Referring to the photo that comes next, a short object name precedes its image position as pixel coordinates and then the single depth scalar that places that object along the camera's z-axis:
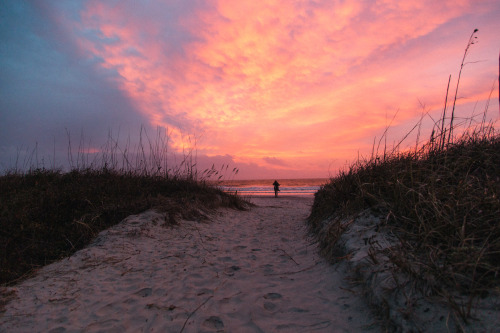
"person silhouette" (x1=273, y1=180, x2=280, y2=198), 21.65
